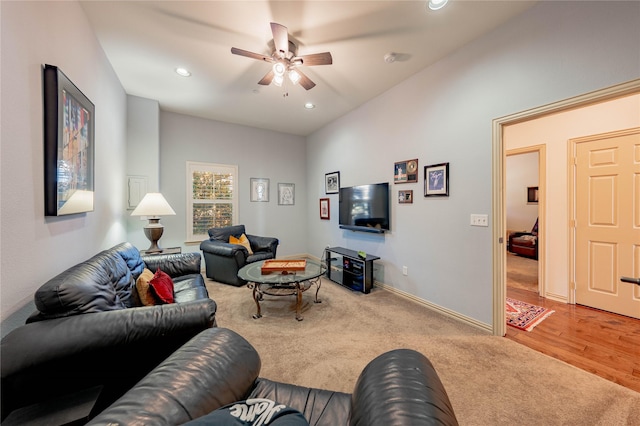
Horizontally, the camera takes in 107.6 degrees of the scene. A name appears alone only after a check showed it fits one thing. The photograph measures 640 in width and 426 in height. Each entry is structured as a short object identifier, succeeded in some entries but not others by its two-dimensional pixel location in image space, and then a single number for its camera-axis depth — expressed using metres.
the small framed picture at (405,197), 3.15
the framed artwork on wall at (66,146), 1.43
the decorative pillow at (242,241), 4.06
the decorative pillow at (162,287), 1.90
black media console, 3.40
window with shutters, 4.48
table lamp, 3.05
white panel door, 2.56
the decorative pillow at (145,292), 1.88
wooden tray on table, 2.75
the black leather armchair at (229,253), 3.54
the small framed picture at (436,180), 2.71
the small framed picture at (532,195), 6.18
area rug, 2.49
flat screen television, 3.46
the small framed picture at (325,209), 4.91
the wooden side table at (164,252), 3.17
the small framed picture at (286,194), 5.42
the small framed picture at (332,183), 4.56
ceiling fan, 2.06
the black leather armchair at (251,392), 0.71
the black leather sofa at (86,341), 0.96
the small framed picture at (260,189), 5.09
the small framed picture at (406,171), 3.08
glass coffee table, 2.54
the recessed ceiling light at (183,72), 2.91
